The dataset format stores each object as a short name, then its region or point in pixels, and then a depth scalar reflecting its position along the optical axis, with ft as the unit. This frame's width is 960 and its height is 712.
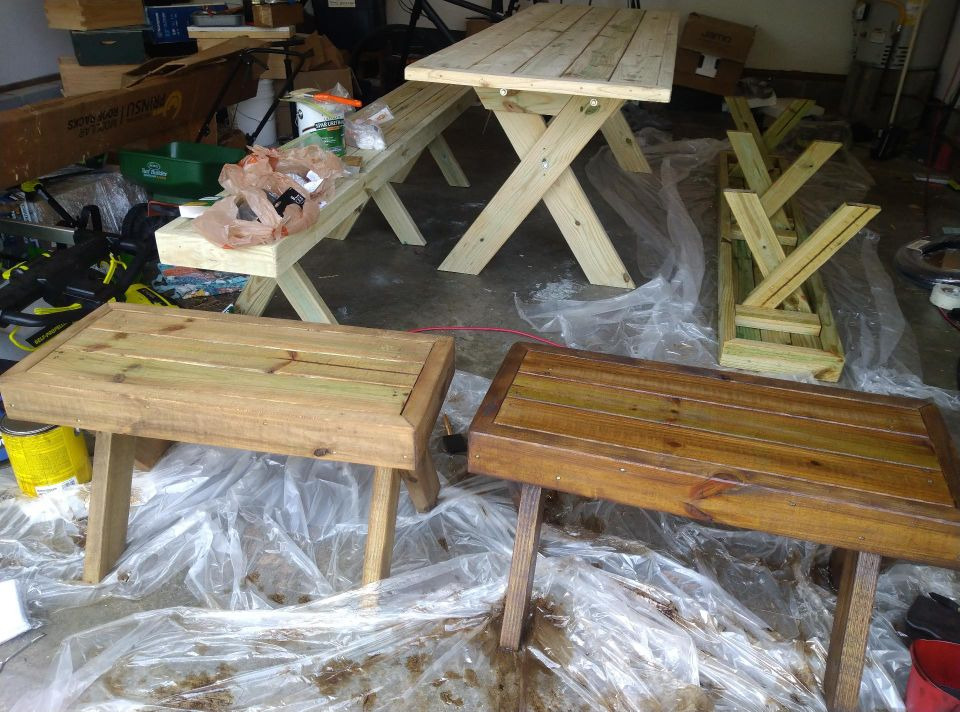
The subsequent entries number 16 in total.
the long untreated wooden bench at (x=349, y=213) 6.45
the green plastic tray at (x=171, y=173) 10.20
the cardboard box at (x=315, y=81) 15.64
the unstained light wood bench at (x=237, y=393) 4.58
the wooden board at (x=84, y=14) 12.34
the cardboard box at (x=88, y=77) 12.77
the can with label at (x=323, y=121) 7.77
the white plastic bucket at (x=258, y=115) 15.15
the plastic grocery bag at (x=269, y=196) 6.36
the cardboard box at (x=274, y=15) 15.55
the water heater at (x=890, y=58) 17.95
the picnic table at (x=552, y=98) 8.02
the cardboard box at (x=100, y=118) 8.49
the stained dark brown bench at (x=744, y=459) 4.05
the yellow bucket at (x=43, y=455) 5.77
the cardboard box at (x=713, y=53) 19.40
